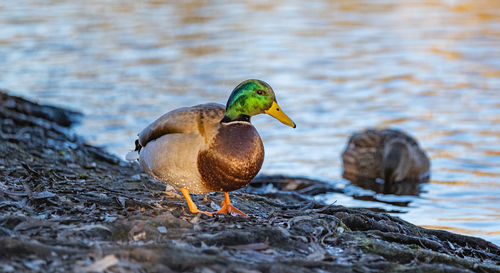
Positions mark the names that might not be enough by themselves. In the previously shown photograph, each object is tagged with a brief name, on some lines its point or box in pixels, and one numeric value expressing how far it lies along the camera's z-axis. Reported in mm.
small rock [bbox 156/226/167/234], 8202
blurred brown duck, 17703
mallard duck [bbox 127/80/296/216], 8805
